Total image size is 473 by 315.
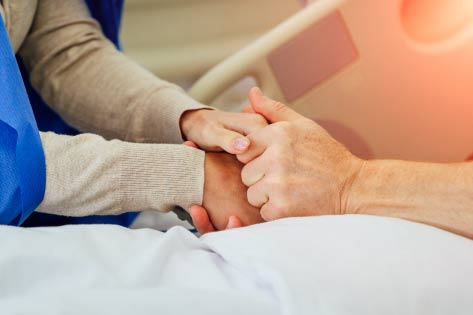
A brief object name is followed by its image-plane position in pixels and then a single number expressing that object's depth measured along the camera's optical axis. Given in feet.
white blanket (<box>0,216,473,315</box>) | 2.87
